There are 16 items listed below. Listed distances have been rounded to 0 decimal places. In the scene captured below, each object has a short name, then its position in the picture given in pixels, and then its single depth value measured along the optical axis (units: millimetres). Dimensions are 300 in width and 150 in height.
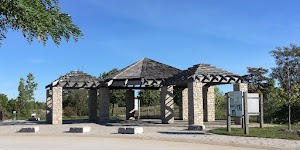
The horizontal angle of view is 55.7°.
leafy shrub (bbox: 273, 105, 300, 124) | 27094
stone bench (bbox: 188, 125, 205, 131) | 18359
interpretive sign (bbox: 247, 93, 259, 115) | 18141
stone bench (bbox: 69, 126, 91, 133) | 17859
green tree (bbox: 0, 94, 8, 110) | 47650
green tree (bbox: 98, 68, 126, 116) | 44406
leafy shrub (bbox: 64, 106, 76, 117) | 47206
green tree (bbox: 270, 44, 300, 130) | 47750
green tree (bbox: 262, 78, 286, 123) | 29480
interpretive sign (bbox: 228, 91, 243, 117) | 16980
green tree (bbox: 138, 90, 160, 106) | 55094
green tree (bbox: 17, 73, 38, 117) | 42750
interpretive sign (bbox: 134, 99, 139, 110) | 33488
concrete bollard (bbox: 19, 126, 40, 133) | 18922
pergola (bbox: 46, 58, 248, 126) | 21750
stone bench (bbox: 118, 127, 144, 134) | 16688
